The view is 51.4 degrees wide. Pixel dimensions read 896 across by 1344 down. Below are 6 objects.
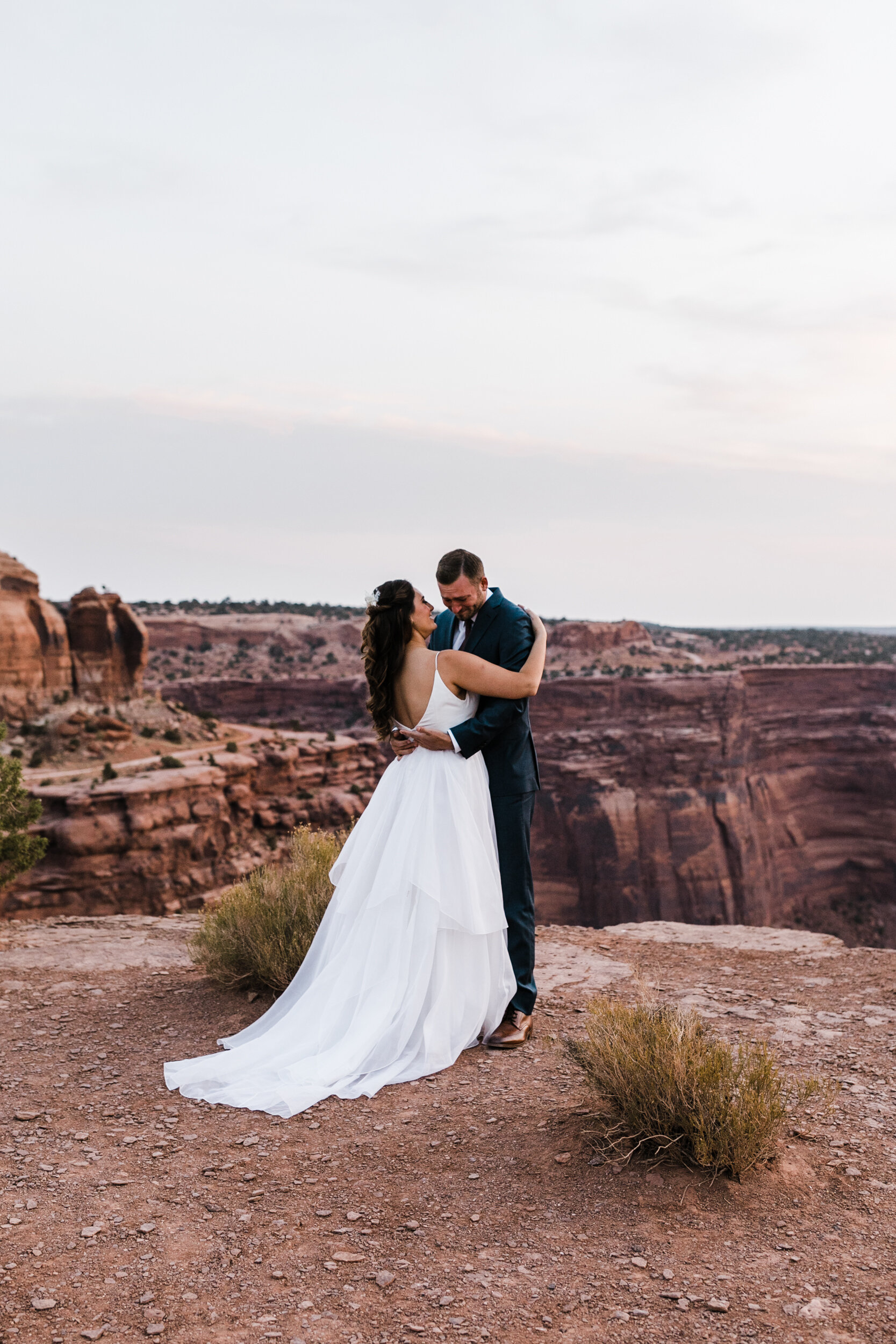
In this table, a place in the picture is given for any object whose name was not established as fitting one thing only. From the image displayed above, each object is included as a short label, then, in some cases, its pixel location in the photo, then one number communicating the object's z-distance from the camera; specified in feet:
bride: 14.44
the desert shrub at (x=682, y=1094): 10.47
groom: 15.52
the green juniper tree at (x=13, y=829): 28.17
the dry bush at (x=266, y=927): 19.01
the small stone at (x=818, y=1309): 8.30
